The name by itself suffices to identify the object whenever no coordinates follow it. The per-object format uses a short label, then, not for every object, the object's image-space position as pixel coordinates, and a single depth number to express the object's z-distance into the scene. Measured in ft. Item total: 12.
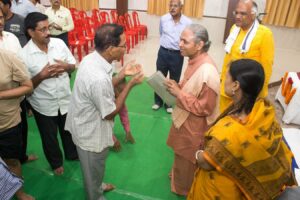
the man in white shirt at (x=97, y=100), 5.22
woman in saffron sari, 3.96
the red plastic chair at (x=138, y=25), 22.85
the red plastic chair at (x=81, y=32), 18.07
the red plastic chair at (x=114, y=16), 22.22
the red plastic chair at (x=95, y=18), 20.99
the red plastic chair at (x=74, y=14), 20.68
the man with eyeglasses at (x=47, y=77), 6.64
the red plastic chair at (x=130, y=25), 21.54
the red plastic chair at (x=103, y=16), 21.82
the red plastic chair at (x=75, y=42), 17.39
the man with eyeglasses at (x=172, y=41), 11.64
